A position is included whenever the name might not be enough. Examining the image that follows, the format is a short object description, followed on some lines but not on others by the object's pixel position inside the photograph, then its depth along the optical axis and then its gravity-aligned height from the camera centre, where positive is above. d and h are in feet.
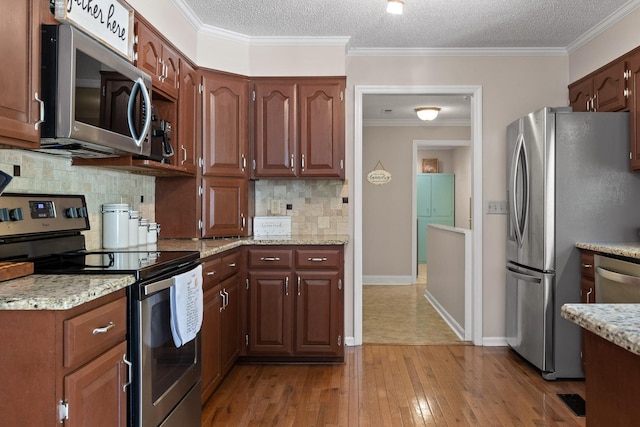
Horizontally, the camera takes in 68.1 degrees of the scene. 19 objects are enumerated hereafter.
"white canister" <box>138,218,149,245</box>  9.32 -0.37
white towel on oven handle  6.48 -1.36
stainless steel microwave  5.58 +1.50
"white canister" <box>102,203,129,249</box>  8.32 -0.23
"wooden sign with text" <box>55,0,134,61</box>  5.77 +2.62
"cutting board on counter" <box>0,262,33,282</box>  4.97 -0.64
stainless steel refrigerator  10.18 +0.27
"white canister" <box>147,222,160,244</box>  9.75 -0.44
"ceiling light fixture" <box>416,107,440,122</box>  19.41 +4.22
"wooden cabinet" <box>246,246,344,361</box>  11.13 -2.08
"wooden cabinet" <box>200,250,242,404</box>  8.68 -2.13
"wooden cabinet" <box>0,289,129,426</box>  4.15 -1.38
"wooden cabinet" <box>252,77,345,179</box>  11.96 +2.12
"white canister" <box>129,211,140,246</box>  8.84 -0.28
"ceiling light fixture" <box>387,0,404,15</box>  8.98 +3.98
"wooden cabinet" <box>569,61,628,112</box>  10.33 +2.99
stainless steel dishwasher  8.32 -1.17
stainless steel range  5.53 -0.82
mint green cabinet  30.81 +1.03
